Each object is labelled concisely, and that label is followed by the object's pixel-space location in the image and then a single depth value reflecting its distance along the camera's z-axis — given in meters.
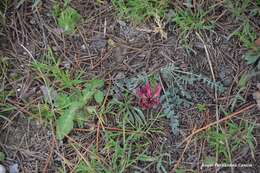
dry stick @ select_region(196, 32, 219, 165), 2.07
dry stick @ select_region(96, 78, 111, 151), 2.04
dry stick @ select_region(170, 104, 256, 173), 2.02
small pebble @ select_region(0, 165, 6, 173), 1.98
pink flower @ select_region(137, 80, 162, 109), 2.06
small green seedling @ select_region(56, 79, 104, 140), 2.03
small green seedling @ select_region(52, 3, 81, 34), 2.14
